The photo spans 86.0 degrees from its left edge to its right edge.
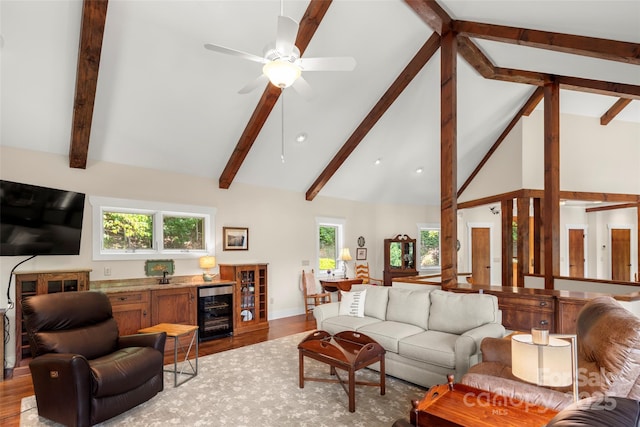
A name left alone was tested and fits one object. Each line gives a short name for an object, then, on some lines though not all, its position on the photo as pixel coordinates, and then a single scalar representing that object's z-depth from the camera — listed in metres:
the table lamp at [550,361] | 1.40
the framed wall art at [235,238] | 6.02
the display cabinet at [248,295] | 5.64
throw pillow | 4.42
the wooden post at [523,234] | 7.07
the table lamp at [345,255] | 7.76
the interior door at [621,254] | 8.86
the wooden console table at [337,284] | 7.06
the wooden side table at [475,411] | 1.74
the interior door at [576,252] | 9.43
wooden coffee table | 2.96
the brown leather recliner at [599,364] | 1.61
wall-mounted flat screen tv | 3.70
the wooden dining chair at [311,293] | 6.80
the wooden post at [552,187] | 5.35
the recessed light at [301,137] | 5.70
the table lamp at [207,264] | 5.41
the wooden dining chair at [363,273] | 8.12
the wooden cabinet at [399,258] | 8.80
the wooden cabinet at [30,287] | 3.78
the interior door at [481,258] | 9.47
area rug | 2.81
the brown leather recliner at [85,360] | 2.59
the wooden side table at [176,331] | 3.51
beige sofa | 3.14
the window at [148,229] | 4.77
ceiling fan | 2.61
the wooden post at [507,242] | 7.53
